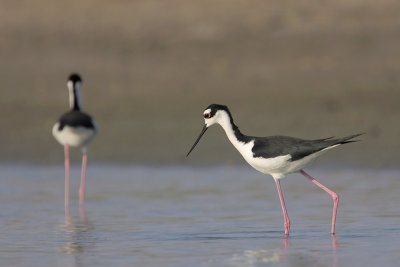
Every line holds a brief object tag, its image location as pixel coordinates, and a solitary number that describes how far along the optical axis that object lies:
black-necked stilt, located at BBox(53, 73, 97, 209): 28.06
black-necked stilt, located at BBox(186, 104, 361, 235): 18.33
